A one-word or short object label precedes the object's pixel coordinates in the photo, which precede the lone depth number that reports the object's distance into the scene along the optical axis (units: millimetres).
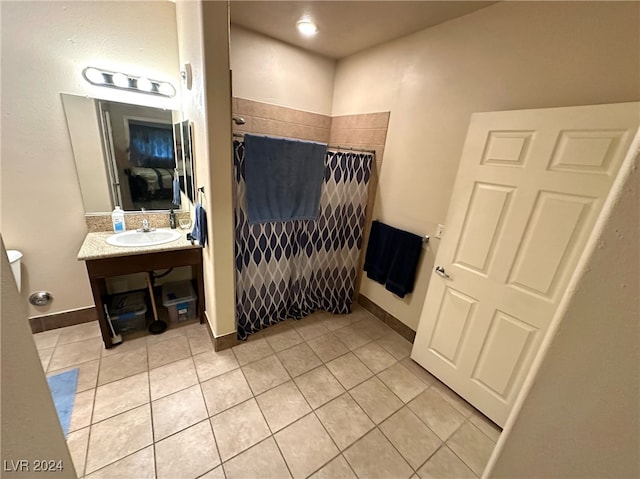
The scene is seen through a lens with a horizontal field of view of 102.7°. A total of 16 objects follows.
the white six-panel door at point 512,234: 1227
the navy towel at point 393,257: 2199
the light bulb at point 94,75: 1795
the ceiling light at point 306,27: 1986
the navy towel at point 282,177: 1794
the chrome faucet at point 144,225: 2197
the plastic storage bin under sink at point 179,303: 2229
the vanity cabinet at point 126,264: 1760
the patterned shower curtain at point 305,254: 2029
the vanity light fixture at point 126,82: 1815
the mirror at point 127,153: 1896
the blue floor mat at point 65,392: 1485
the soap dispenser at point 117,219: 2098
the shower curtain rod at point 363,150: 2299
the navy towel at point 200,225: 1866
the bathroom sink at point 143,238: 1960
